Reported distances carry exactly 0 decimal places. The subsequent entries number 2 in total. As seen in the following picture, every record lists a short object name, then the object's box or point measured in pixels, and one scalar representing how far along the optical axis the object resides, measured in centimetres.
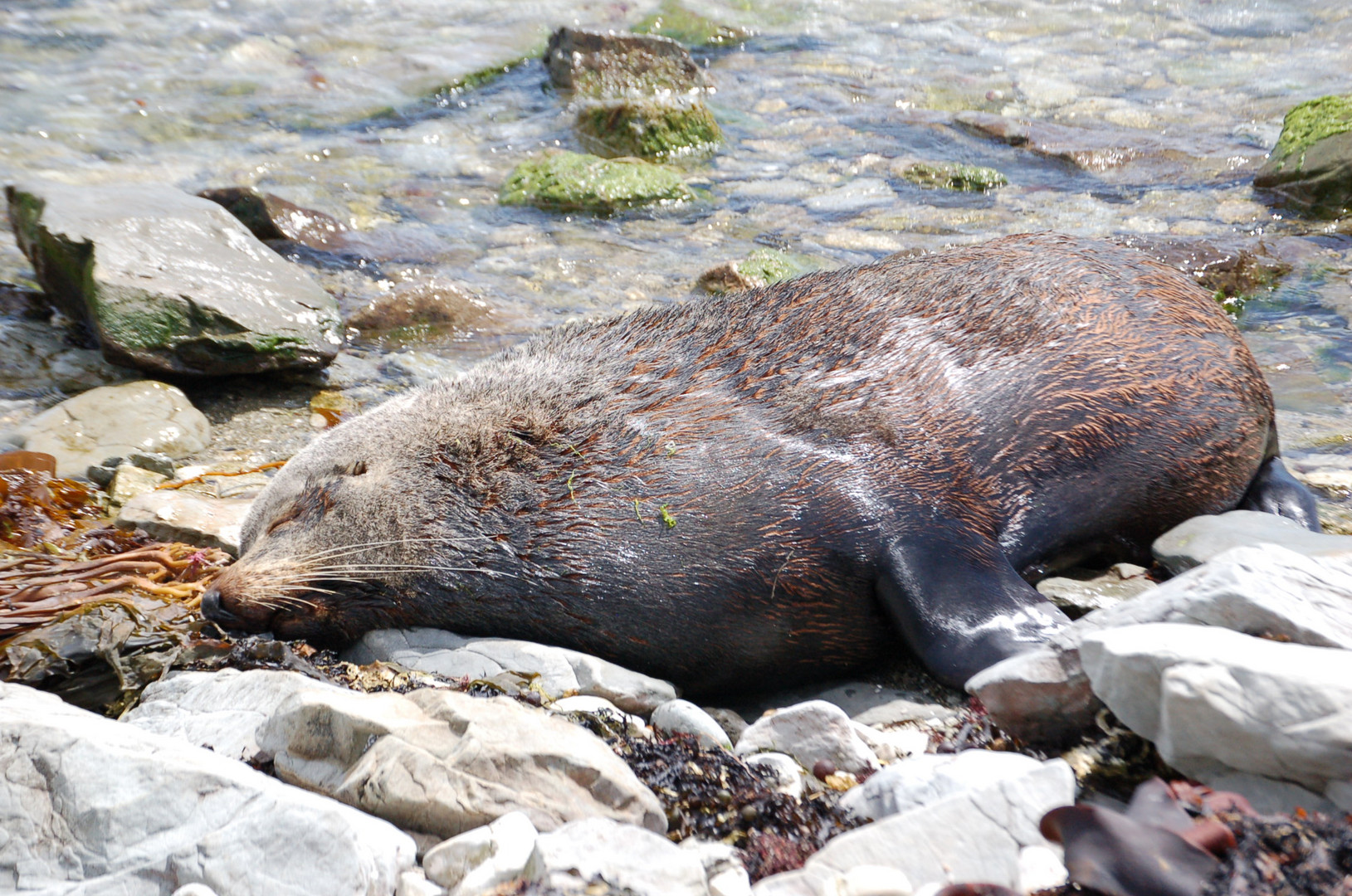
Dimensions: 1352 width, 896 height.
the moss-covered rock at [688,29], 1631
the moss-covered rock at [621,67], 1360
